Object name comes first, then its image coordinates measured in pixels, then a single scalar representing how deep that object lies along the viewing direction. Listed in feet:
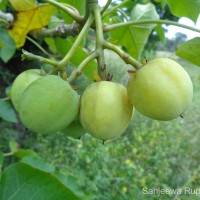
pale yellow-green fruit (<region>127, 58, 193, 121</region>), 0.30
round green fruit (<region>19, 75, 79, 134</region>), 0.30
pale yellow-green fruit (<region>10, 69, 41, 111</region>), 0.34
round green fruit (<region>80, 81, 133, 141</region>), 0.30
